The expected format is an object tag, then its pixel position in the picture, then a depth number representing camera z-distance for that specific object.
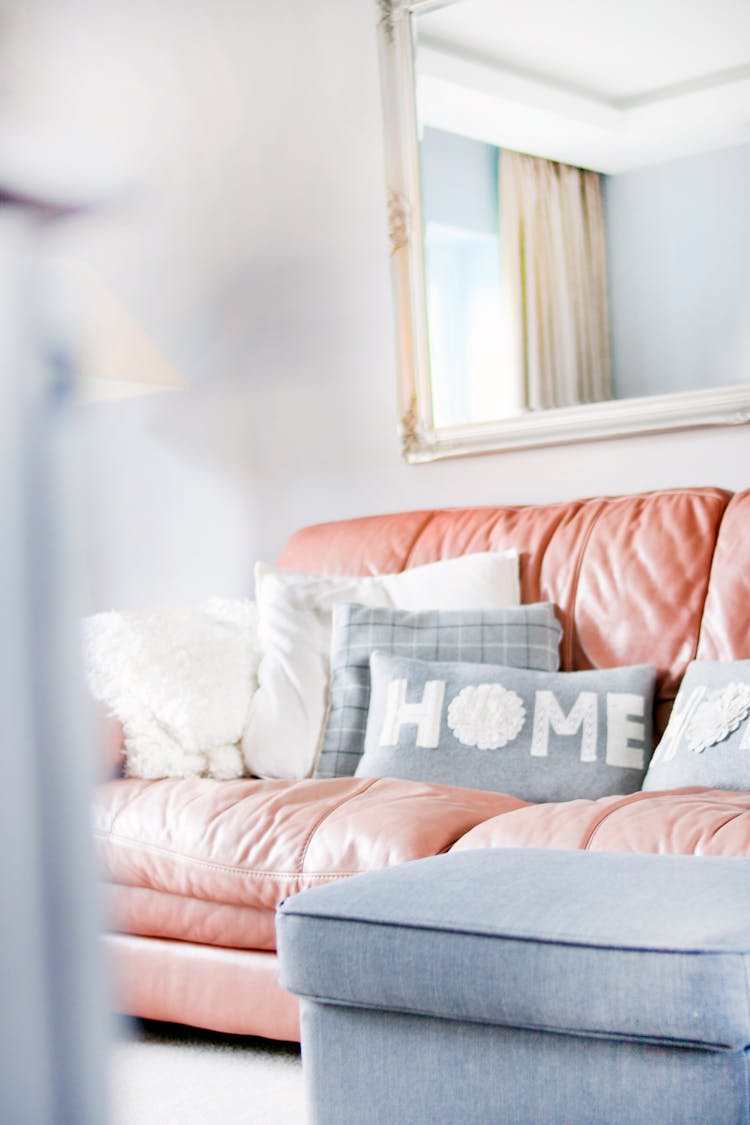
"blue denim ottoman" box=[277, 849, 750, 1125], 1.03
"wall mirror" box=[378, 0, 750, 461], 2.53
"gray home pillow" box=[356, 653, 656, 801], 2.04
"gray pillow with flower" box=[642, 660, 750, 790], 1.86
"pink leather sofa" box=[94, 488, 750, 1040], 1.70
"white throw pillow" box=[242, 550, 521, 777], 2.32
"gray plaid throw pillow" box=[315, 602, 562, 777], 2.27
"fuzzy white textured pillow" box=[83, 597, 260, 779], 2.23
